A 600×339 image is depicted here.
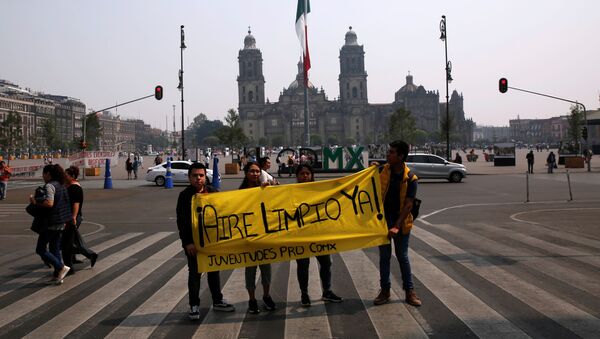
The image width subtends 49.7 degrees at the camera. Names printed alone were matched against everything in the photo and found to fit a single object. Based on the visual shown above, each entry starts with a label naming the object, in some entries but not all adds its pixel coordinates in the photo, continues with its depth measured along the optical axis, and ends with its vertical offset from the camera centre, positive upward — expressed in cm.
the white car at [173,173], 3144 -86
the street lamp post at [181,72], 4334 +560
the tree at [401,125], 9456 +392
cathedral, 16212 +1186
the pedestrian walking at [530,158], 3683 -49
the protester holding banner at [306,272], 688 -128
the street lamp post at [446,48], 4128 +657
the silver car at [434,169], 3150 -87
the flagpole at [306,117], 4215 +248
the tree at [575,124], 6912 +272
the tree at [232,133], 8214 +282
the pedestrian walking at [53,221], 820 -82
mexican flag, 3978 +771
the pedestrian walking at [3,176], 2227 -65
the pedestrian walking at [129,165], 3808 -58
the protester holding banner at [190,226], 634 -71
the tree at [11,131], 8325 +349
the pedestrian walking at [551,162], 3775 -75
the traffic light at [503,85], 3541 +357
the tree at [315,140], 16238 +330
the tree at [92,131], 8464 +347
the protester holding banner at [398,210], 676 -62
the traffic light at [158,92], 3794 +371
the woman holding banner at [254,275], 661 -126
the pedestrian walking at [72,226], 898 -97
